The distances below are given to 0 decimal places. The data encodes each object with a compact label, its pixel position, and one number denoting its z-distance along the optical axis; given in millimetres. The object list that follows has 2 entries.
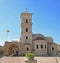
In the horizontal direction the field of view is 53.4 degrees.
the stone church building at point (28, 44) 18938
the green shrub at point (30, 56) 9028
